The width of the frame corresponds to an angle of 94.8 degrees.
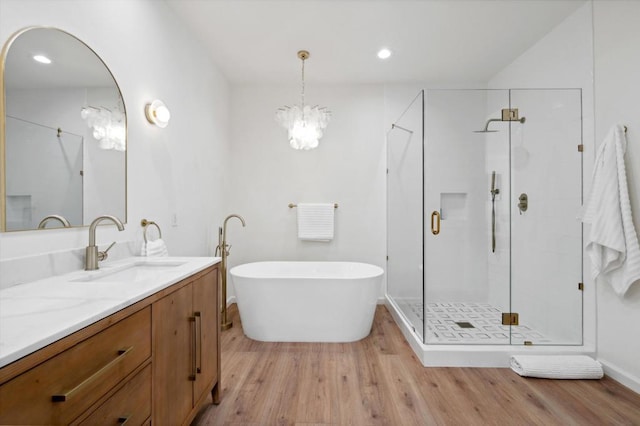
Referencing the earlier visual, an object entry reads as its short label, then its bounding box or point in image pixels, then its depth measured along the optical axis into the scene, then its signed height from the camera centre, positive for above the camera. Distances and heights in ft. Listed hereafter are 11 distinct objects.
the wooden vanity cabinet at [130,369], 1.95 -1.43
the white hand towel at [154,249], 5.62 -0.71
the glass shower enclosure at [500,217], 7.35 -0.10
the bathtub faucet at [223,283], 9.09 -2.26
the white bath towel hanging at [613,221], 5.96 -0.16
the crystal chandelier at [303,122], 8.45 +2.61
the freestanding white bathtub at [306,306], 8.03 -2.59
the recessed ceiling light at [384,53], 8.99 +4.95
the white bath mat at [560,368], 6.34 -3.35
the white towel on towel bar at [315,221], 11.08 -0.33
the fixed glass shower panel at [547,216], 7.30 -0.07
